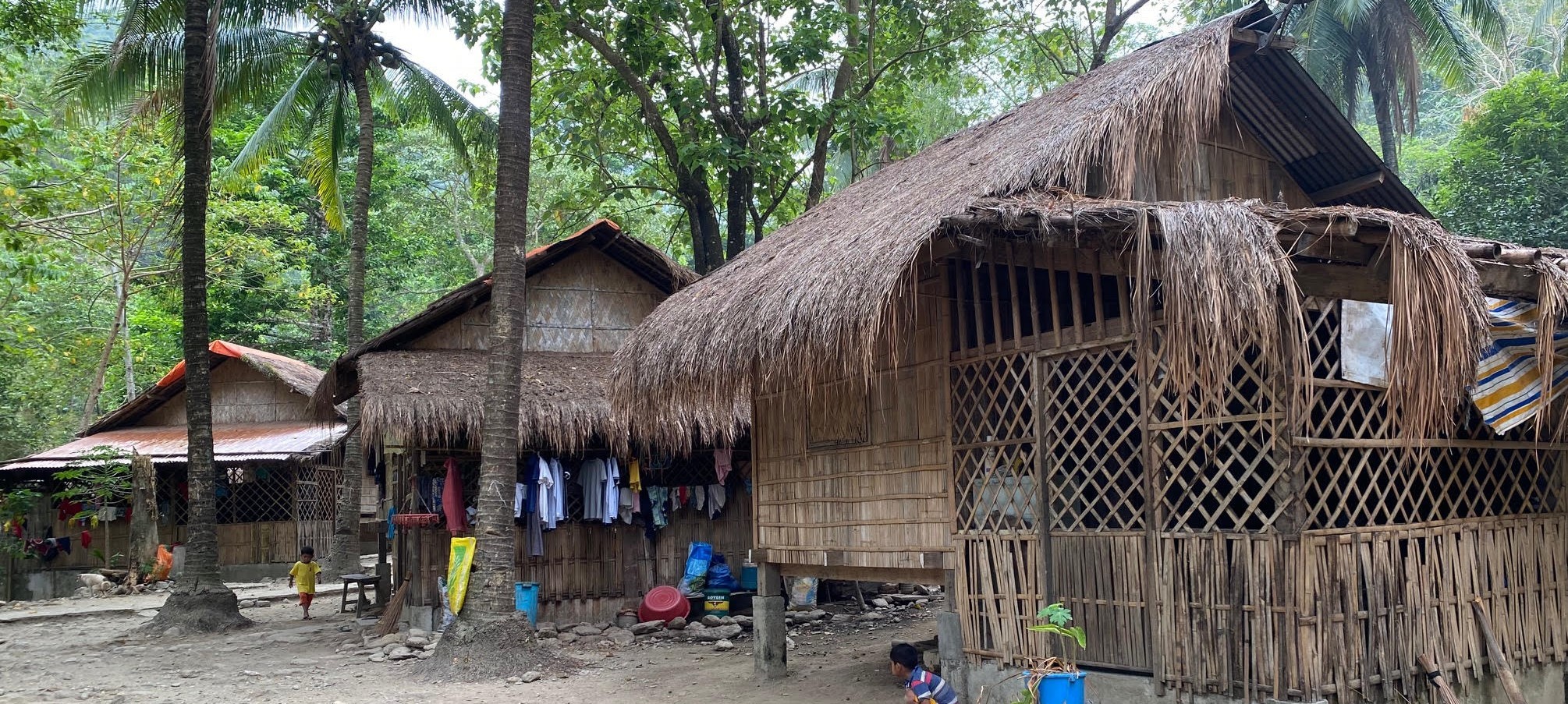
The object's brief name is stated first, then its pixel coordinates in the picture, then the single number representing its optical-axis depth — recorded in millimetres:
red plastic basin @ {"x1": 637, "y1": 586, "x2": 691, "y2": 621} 12664
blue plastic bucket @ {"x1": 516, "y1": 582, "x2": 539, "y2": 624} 12012
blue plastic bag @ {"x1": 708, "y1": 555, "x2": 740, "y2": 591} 13188
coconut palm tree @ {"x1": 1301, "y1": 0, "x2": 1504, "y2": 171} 19891
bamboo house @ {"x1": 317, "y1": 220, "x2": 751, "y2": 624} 12156
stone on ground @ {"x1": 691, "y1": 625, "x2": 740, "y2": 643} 12211
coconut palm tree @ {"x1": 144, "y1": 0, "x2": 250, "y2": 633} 13164
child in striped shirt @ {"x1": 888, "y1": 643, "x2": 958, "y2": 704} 6762
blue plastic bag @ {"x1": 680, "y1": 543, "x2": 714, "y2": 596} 13148
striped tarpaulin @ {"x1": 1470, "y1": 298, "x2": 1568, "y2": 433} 6438
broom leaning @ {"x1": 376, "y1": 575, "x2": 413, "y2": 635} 12438
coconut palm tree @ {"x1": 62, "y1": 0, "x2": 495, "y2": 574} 14711
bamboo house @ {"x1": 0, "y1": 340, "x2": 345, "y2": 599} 19562
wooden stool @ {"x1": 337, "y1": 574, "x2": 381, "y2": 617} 14023
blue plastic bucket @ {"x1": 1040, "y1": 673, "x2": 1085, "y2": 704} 6102
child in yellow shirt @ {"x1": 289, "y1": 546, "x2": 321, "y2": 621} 14508
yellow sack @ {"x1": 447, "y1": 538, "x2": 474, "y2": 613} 10312
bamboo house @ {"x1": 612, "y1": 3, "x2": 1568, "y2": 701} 5750
